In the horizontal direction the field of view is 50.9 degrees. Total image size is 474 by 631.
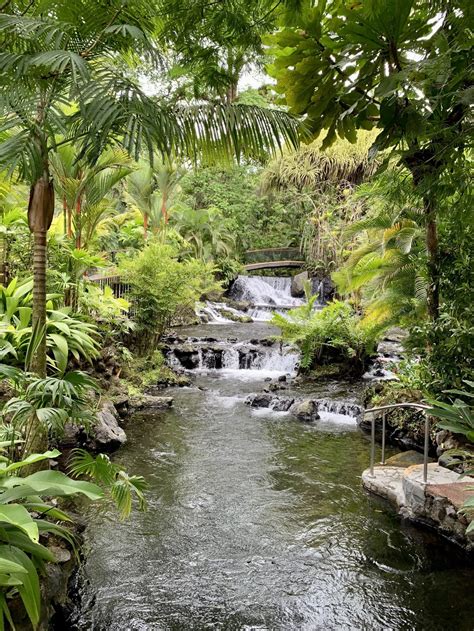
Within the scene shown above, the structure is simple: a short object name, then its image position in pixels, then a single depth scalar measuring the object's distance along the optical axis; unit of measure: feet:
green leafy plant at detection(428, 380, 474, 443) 7.64
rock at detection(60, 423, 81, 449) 22.20
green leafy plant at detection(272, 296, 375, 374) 36.68
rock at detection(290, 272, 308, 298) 69.62
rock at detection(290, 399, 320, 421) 29.35
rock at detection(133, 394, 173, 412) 29.58
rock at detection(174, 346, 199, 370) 41.34
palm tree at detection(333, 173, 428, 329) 26.63
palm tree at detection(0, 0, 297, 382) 8.24
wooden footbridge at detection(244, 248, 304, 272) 76.89
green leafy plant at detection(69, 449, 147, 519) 10.10
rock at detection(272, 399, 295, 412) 31.14
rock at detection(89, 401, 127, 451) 22.75
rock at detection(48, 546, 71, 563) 11.55
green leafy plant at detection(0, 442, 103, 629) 7.90
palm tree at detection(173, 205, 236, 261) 67.15
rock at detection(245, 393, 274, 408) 31.83
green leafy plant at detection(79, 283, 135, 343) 28.68
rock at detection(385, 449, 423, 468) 21.04
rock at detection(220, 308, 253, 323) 60.10
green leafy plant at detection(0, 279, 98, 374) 19.20
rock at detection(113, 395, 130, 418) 27.73
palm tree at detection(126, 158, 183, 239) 50.66
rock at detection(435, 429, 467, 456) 20.24
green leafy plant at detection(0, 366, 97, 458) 9.77
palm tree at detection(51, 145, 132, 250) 24.20
